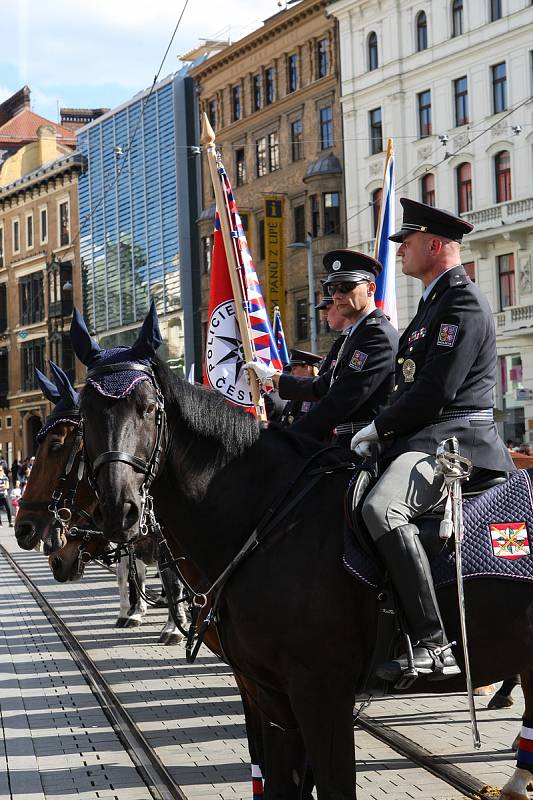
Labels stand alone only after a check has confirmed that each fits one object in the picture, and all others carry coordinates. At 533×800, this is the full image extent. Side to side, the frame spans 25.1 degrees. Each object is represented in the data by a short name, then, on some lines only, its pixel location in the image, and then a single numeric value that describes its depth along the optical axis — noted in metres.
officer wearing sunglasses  5.98
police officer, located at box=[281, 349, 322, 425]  11.09
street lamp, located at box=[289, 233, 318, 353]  37.71
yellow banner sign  47.69
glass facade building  55.19
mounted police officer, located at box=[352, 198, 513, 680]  4.88
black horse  4.87
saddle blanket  4.96
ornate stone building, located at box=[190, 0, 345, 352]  45.97
